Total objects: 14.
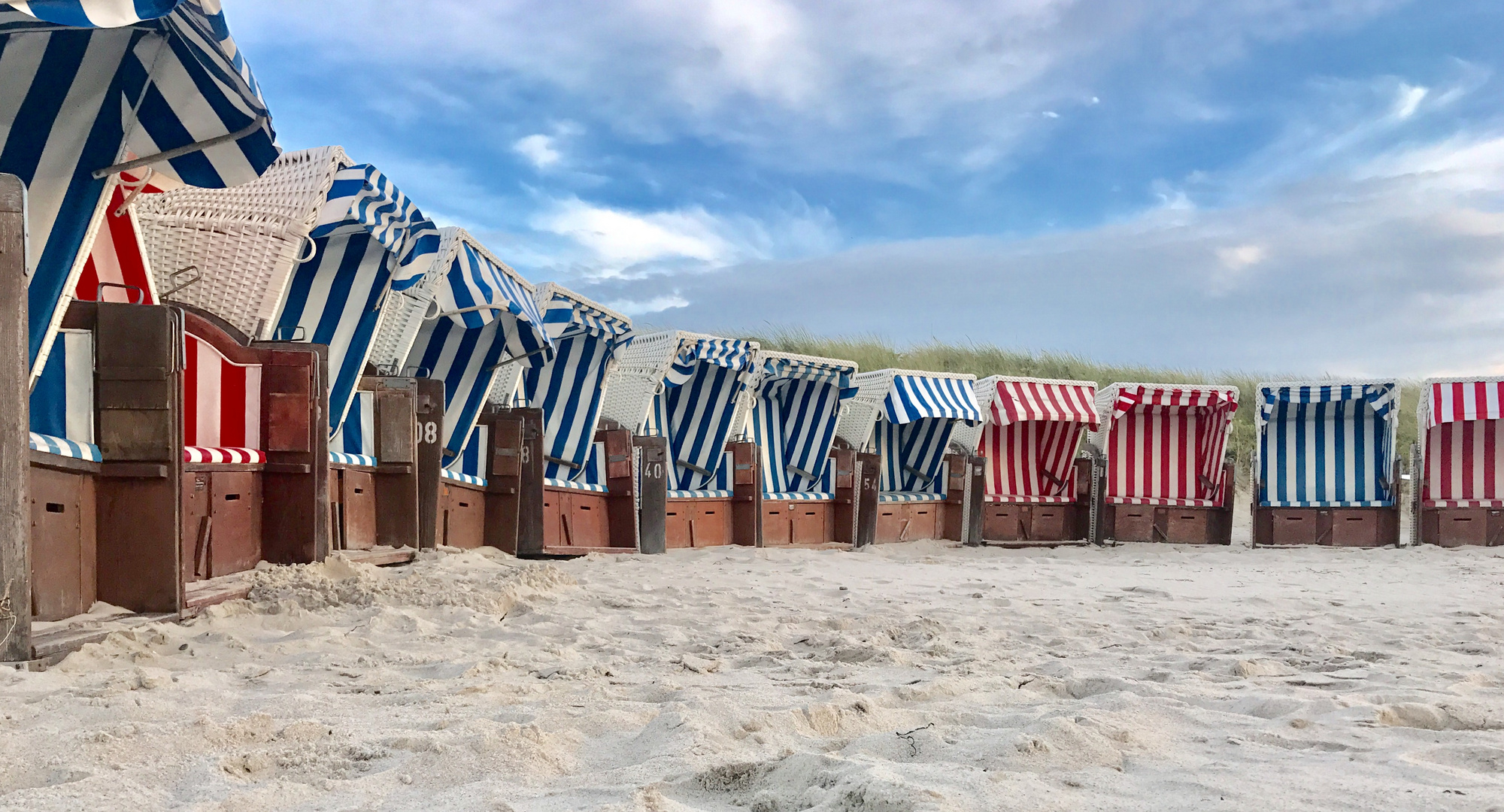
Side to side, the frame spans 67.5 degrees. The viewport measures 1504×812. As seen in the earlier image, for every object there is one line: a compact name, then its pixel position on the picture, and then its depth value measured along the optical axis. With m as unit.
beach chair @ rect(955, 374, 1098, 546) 13.21
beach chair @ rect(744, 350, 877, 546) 11.13
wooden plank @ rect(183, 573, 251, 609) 4.05
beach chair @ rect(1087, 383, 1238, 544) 13.32
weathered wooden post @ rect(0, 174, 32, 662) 3.05
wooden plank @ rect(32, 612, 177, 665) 3.19
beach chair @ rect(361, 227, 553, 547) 6.90
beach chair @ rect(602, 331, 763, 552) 9.09
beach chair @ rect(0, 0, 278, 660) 3.57
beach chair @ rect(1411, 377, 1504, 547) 12.23
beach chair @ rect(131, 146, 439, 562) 5.30
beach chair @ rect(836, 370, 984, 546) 12.24
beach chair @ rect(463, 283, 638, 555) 8.12
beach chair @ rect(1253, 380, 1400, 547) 12.58
